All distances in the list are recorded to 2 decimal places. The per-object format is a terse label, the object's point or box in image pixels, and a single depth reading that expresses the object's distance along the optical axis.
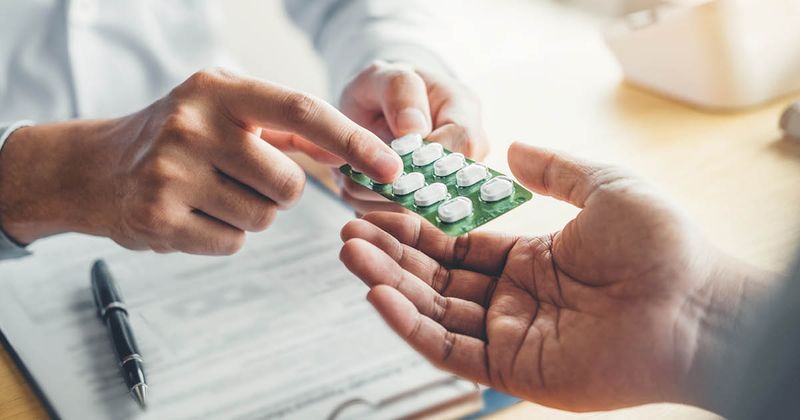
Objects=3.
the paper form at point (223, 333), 0.55
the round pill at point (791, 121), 0.82
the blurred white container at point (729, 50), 0.86
